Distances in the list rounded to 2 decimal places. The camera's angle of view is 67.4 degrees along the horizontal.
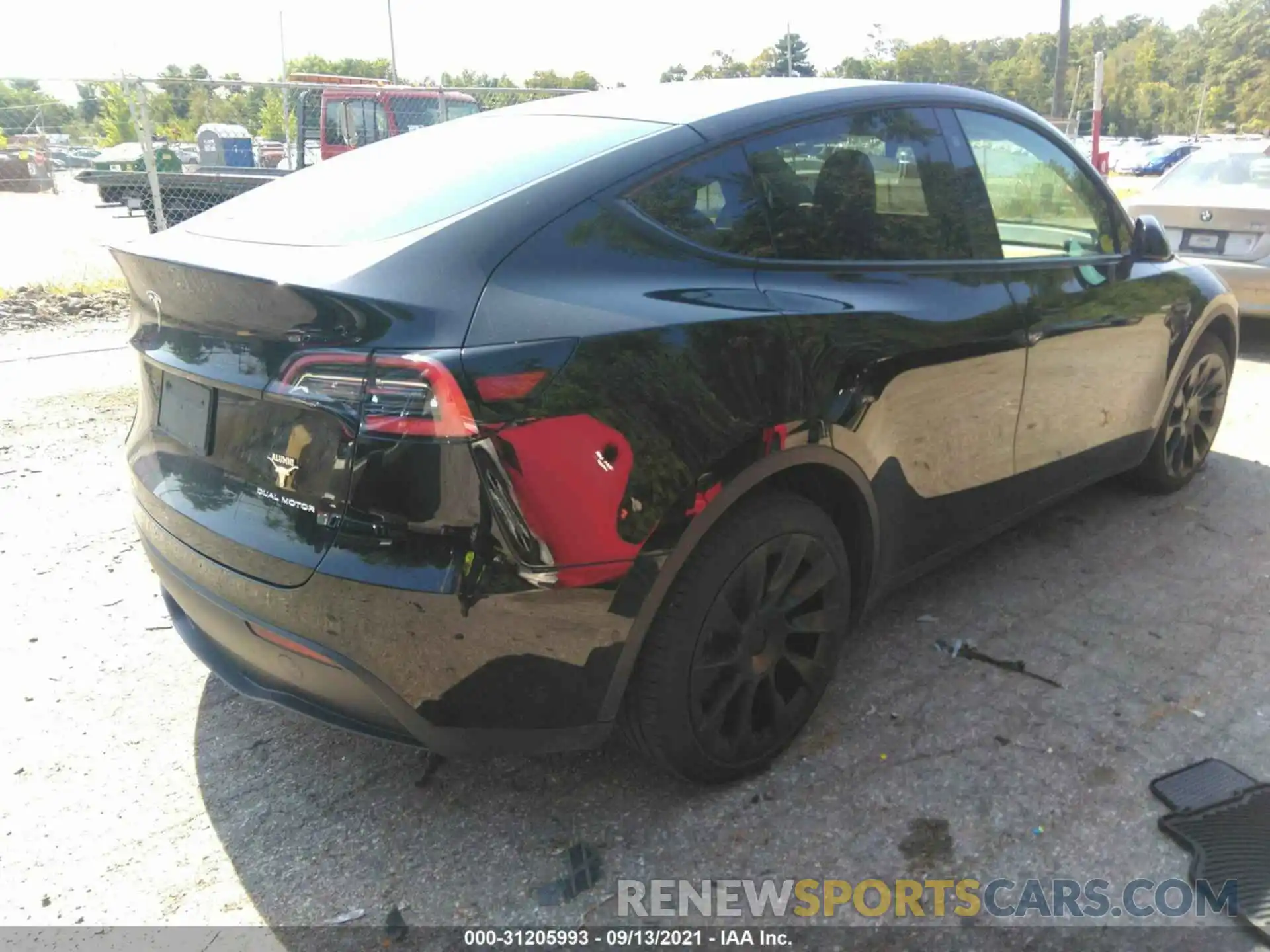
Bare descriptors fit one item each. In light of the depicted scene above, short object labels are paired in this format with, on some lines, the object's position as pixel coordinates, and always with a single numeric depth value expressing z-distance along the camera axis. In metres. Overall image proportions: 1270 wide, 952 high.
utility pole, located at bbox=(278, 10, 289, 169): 14.13
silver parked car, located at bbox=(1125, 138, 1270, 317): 6.77
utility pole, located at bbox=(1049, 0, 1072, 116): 22.25
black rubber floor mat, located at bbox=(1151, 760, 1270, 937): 2.19
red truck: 12.45
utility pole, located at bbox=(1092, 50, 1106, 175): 14.45
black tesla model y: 1.90
